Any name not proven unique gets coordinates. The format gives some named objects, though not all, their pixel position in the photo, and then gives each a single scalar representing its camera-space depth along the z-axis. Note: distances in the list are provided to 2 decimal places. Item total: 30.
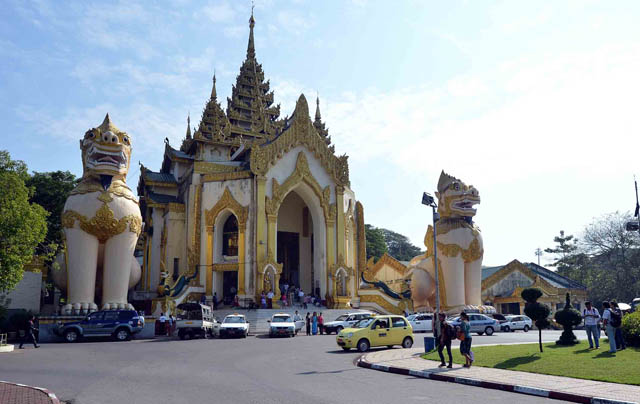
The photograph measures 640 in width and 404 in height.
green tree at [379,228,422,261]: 82.81
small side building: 37.53
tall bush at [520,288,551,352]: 13.77
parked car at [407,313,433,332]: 27.16
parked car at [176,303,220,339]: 22.55
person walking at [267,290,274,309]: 30.65
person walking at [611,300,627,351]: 13.26
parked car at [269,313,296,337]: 23.11
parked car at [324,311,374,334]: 24.97
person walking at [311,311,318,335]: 25.21
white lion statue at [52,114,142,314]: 23.77
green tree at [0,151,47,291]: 19.16
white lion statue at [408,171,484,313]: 29.92
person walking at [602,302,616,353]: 13.11
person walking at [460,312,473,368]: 12.17
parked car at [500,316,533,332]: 28.61
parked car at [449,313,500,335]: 24.94
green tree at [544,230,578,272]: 53.62
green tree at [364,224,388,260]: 65.23
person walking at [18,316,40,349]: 17.97
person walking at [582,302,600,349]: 14.29
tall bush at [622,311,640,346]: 14.59
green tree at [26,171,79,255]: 34.41
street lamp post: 17.97
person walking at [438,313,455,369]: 12.19
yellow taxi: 16.80
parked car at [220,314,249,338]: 22.72
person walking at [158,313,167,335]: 25.26
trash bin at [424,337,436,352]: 15.23
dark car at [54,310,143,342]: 20.77
